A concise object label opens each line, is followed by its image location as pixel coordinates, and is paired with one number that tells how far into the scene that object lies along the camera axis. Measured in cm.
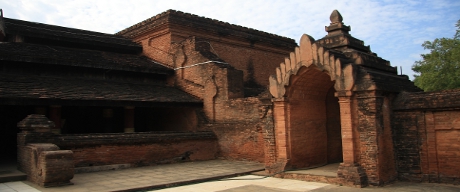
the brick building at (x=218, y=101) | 889
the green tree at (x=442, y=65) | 2744
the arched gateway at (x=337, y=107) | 876
